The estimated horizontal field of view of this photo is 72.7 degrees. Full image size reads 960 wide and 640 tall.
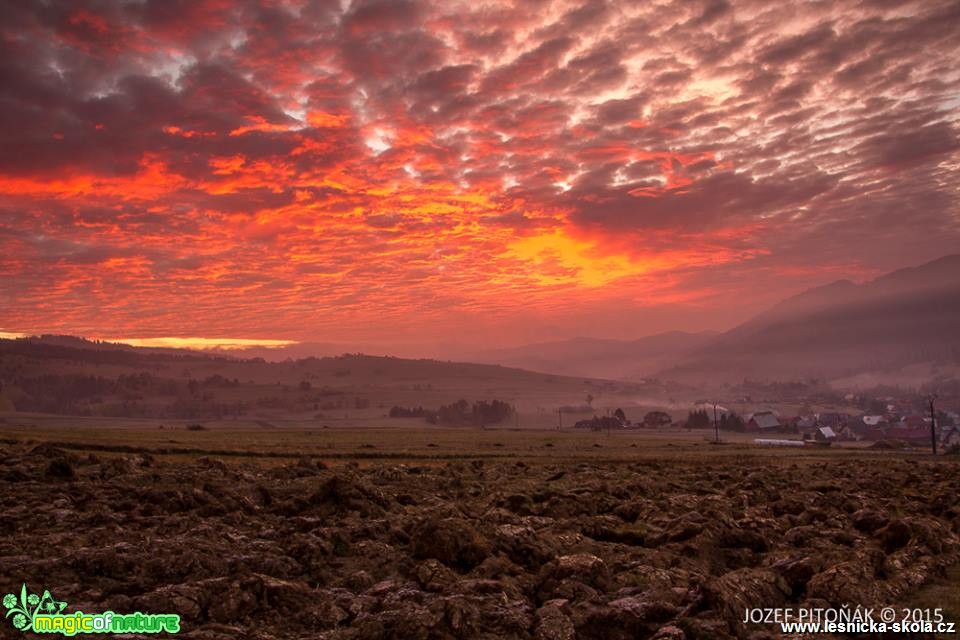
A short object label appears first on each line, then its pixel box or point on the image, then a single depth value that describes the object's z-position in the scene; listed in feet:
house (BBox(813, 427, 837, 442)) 545.81
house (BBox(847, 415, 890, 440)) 607.78
